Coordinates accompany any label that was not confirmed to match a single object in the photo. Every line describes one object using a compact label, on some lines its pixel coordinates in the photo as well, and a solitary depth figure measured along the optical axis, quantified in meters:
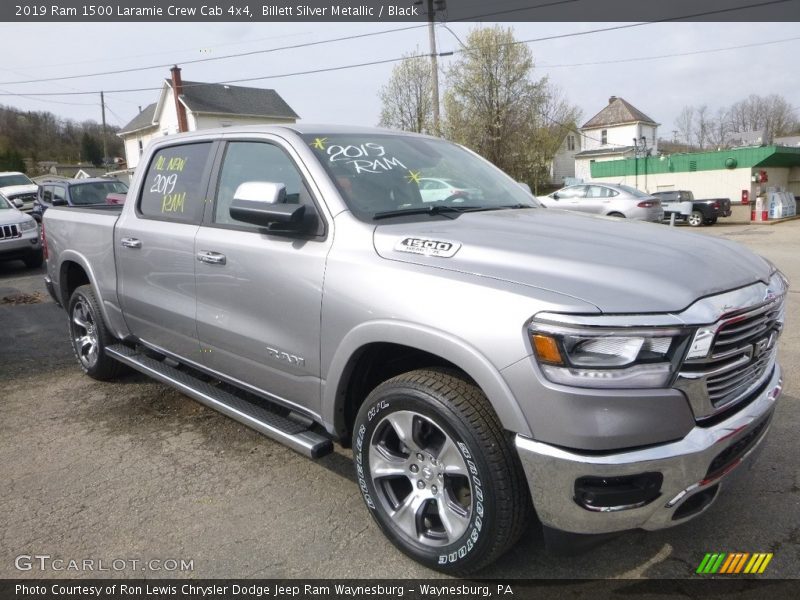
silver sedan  18.33
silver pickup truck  2.11
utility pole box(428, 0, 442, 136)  22.39
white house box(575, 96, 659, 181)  60.22
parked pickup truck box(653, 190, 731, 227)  22.41
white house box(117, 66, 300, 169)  41.24
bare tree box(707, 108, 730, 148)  72.75
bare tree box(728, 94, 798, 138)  67.39
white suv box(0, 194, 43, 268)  11.68
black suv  14.90
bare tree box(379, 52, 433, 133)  43.97
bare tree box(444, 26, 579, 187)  35.25
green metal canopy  26.69
